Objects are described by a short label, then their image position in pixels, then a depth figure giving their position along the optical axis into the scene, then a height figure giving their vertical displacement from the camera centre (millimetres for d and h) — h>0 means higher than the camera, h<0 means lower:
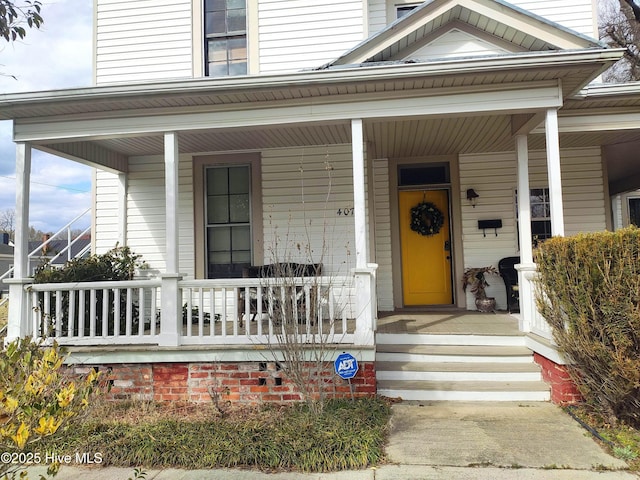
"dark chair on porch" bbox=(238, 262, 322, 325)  4125 -134
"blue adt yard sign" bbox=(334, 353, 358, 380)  4125 -1013
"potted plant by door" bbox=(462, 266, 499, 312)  6802 -427
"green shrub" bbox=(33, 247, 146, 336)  5371 -100
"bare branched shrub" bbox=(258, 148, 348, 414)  3947 -718
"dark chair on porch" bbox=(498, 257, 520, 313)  6746 -342
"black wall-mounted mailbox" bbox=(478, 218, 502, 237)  7164 +579
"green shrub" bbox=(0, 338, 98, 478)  1939 -649
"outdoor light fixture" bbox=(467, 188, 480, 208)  7191 +1066
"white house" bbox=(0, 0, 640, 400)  4668 +1674
